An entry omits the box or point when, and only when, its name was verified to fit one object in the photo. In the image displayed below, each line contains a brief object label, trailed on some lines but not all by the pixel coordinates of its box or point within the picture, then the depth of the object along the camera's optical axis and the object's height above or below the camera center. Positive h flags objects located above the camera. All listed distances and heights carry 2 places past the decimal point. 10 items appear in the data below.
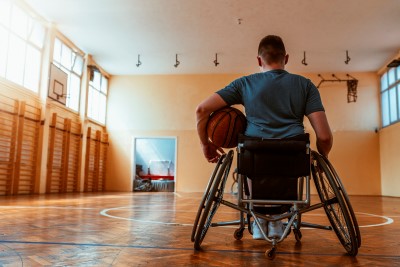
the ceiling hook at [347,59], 10.43 +3.41
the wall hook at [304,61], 10.55 +3.36
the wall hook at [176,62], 10.82 +3.31
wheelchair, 1.66 +0.01
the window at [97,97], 11.68 +2.46
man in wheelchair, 1.86 +0.36
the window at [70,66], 9.45 +2.84
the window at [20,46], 7.25 +2.66
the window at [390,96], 10.63 +2.47
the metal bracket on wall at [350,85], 12.10 +3.03
